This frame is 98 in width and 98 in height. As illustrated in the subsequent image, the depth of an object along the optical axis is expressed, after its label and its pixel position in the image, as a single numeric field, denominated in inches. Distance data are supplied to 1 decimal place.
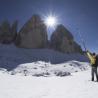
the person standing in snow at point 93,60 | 488.2
